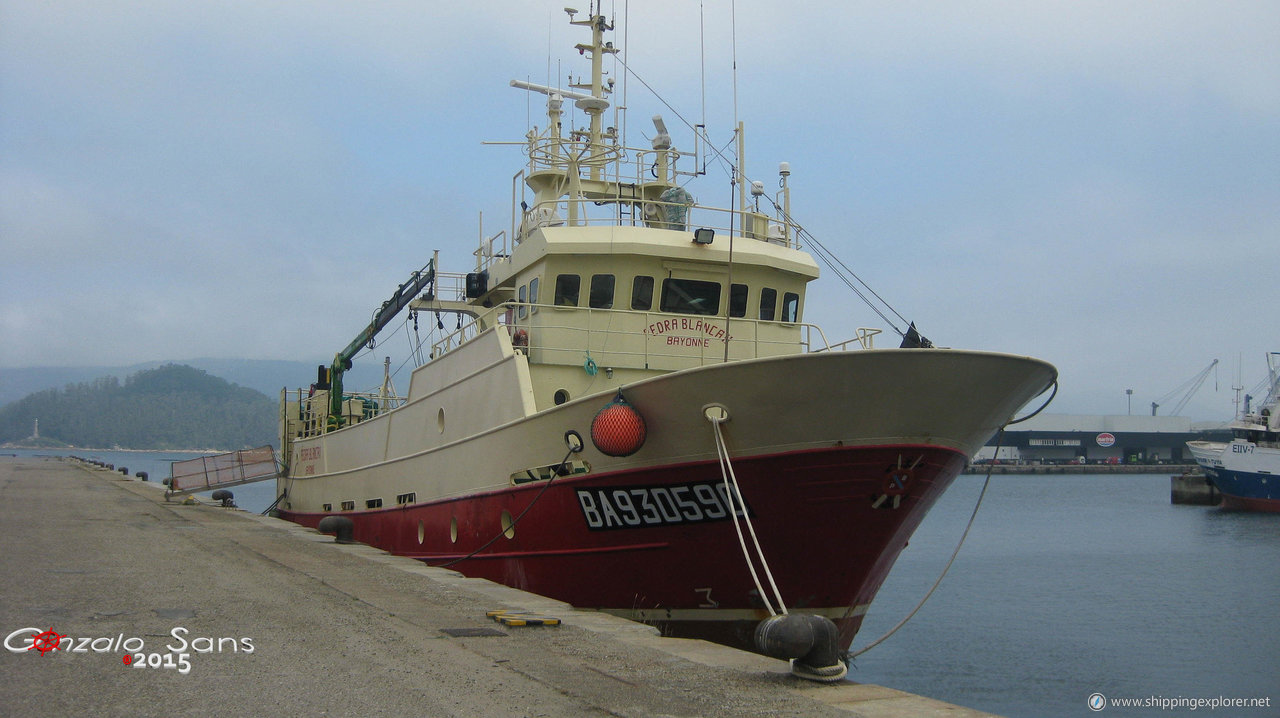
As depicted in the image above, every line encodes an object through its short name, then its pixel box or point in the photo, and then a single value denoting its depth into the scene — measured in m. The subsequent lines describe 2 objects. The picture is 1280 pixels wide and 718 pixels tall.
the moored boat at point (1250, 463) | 49.56
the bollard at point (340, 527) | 15.33
